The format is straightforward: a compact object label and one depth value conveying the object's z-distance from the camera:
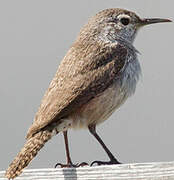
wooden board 7.25
